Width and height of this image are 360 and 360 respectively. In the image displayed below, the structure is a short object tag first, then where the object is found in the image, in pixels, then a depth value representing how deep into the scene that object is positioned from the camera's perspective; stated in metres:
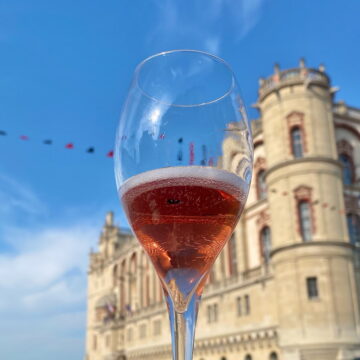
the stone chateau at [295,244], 25.94
